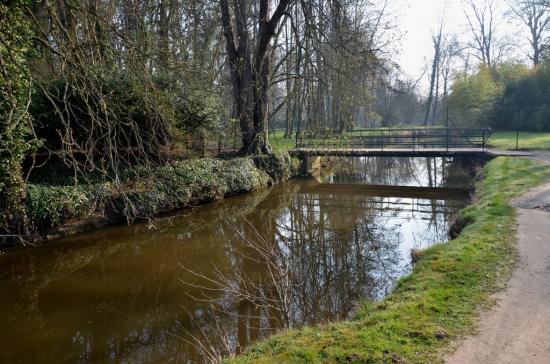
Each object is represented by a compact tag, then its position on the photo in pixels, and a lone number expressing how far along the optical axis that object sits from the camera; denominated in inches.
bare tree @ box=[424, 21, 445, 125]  1702.8
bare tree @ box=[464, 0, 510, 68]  1533.0
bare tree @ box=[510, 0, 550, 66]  1277.1
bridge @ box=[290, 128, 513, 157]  681.6
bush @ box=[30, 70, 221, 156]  197.1
